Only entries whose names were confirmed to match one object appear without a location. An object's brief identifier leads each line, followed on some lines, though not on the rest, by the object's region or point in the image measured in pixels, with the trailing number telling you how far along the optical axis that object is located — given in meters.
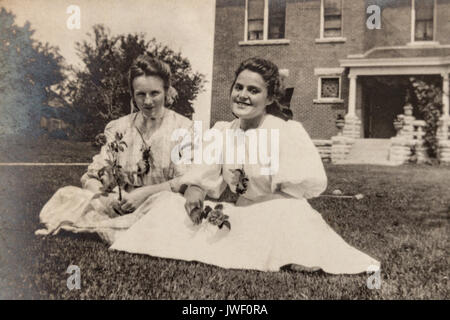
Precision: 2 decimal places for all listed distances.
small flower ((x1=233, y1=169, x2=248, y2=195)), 2.82
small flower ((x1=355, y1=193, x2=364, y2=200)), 2.93
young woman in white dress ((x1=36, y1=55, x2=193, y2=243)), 3.05
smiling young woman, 2.61
